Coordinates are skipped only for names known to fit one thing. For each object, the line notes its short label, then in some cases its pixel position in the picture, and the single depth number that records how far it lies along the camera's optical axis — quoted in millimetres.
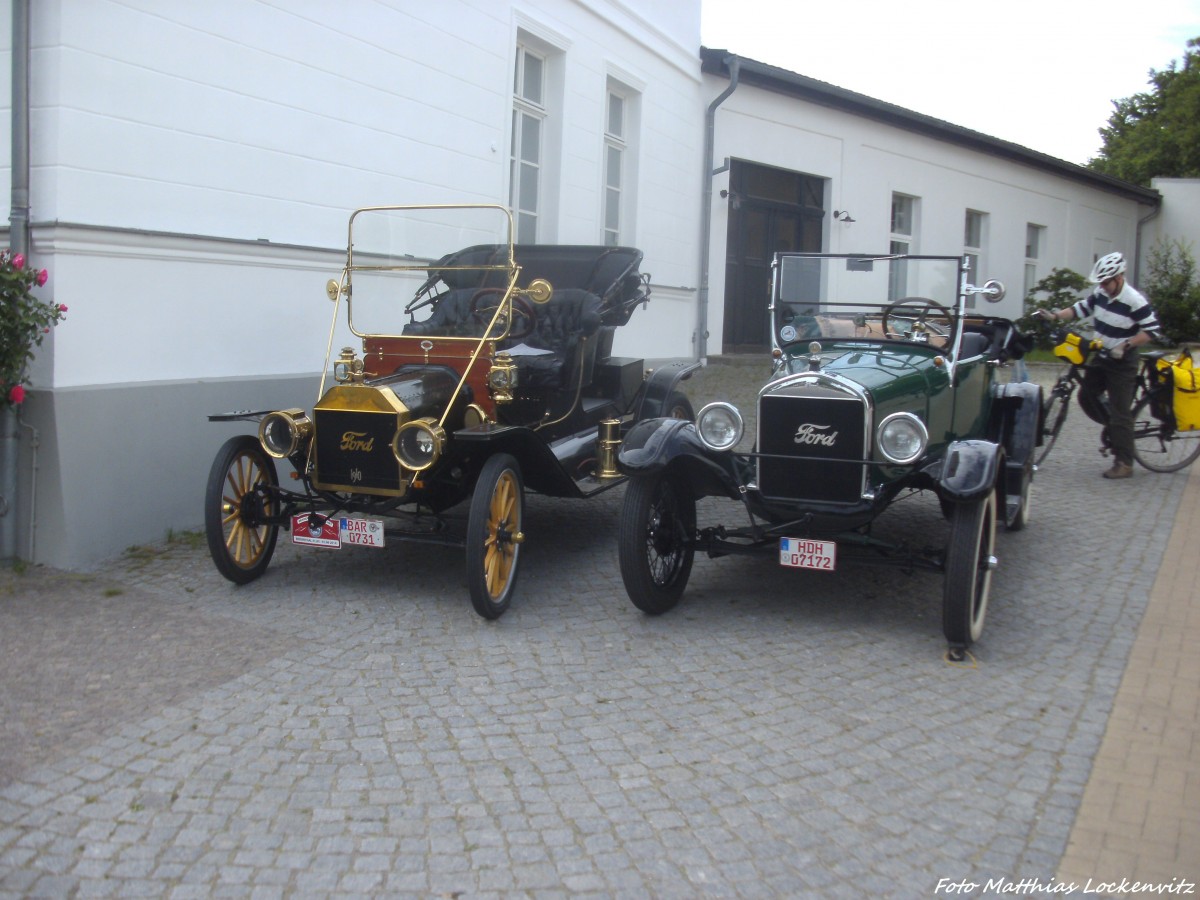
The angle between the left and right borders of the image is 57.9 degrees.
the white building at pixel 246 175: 5996
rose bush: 5508
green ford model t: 5117
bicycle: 8844
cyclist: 8523
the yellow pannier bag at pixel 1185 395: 8672
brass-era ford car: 5543
